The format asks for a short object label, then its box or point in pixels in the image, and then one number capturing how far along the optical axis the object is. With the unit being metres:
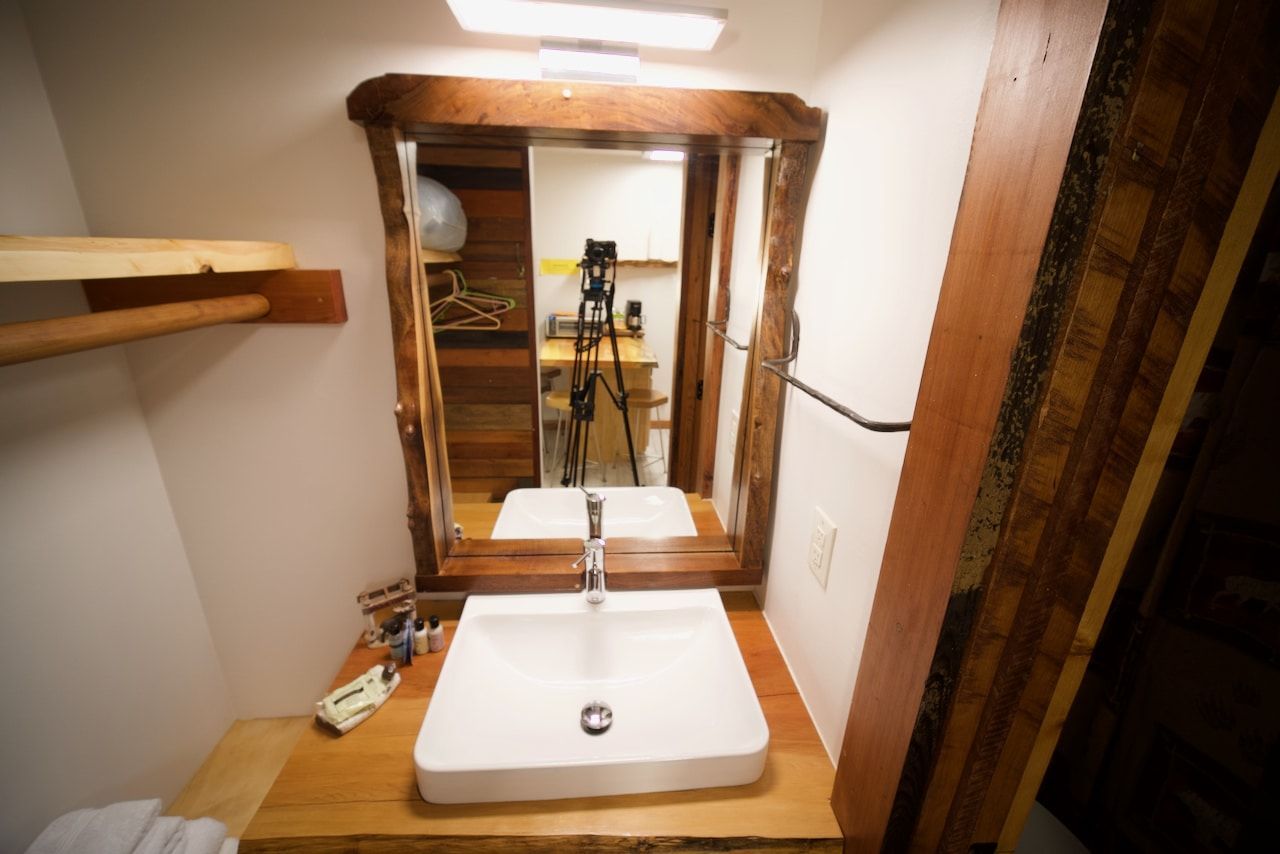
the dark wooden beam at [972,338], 0.36
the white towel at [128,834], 0.67
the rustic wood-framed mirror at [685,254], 0.76
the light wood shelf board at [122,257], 0.49
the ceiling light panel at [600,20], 0.69
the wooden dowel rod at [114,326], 0.55
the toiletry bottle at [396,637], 0.90
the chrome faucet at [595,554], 0.95
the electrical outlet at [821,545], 0.74
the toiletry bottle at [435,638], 0.92
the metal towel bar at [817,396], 0.53
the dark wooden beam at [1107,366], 0.32
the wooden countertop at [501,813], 0.65
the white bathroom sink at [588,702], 0.68
